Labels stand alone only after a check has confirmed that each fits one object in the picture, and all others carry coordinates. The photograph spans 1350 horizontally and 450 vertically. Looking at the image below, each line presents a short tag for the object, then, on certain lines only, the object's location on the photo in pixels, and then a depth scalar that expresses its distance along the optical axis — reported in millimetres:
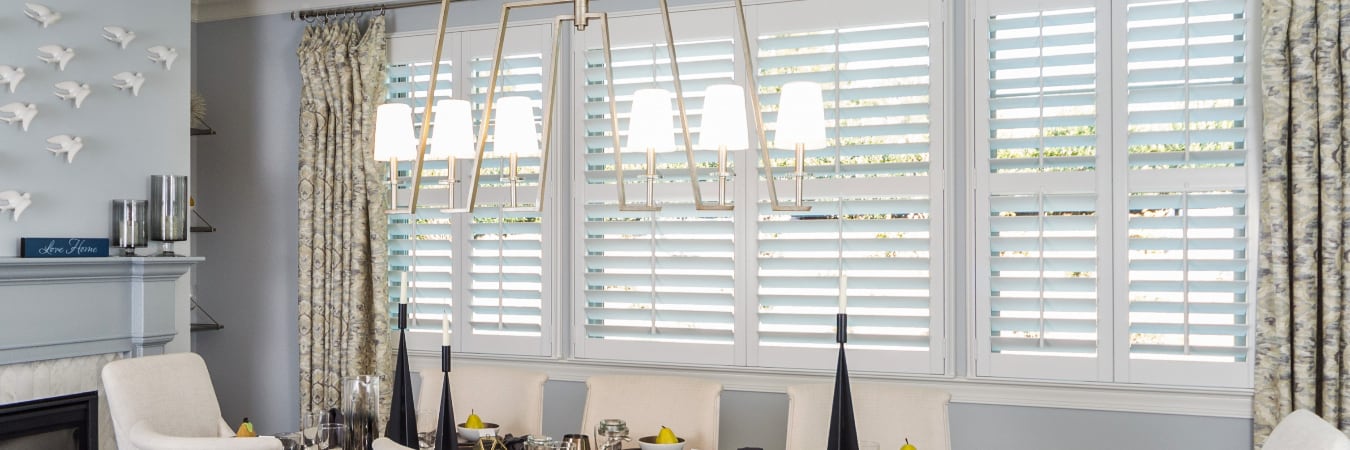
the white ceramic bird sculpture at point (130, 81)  3635
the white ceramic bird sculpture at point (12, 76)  3240
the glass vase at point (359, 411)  2438
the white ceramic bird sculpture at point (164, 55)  3781
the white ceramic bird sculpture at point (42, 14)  3313
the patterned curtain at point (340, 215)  4172
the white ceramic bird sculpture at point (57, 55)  3375
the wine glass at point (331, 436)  2400
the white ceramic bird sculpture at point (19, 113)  3266
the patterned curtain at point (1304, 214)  2980
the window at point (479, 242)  4000
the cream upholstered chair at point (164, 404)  2941
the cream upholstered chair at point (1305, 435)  1924
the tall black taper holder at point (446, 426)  2311
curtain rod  4242
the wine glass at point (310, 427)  2438
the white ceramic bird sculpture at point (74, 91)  3420
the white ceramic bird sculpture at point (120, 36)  3602
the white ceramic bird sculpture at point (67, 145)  3393
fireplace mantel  3283
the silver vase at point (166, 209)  3713
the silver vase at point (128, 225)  3582
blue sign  3309
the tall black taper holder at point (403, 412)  2494
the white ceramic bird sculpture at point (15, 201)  3260
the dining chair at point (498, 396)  3260
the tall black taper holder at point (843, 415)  2268
